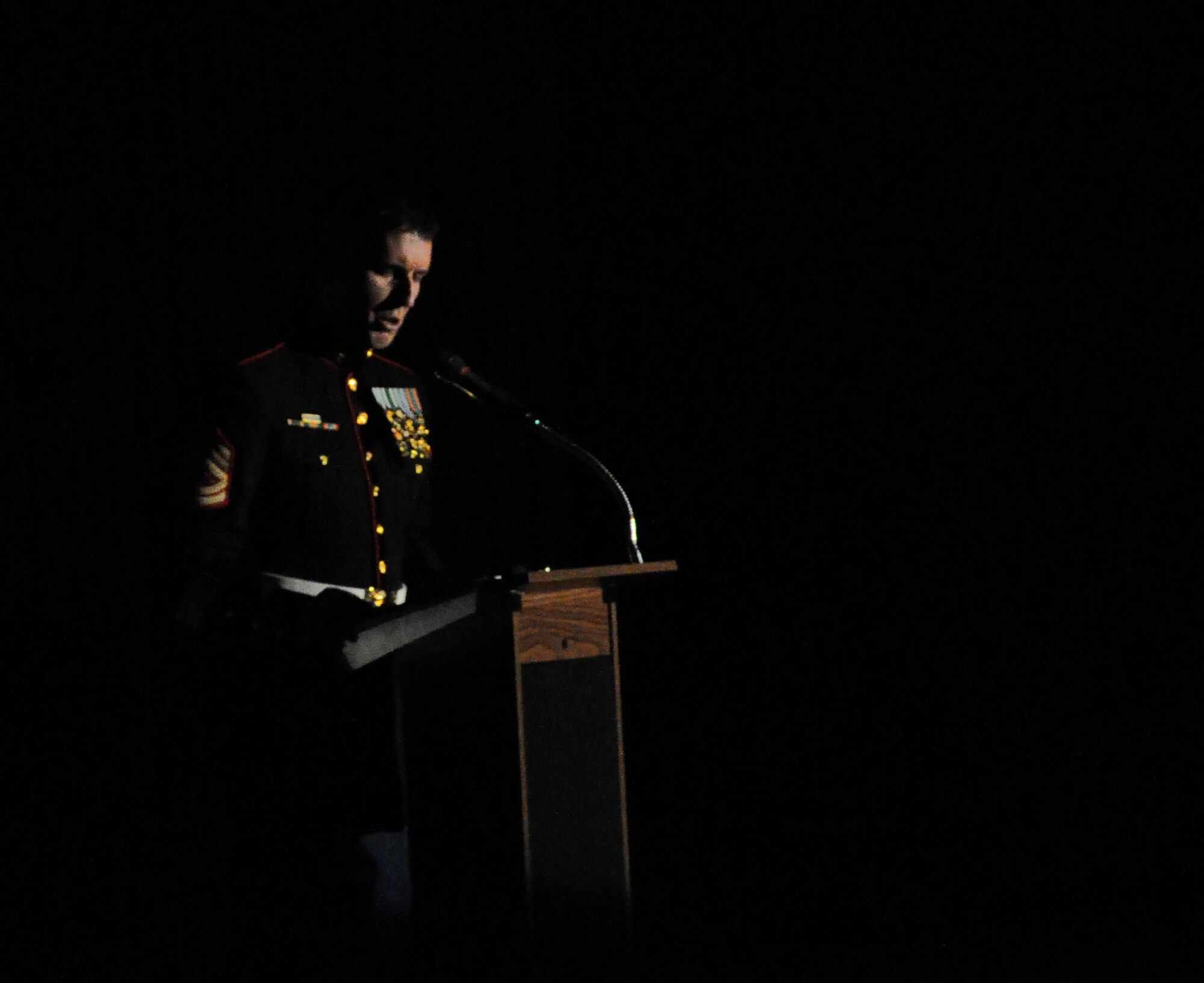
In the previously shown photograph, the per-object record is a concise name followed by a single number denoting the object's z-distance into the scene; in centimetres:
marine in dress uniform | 867
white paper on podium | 829
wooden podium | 873
